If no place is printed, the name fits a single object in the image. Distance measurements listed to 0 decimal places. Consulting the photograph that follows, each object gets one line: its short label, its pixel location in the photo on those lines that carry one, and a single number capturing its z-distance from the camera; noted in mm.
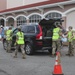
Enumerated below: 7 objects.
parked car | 7087
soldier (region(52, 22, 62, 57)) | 6927
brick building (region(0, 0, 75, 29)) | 11330
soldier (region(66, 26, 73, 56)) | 7355
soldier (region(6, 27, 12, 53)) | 7997
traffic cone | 4304
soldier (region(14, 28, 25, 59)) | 6751
